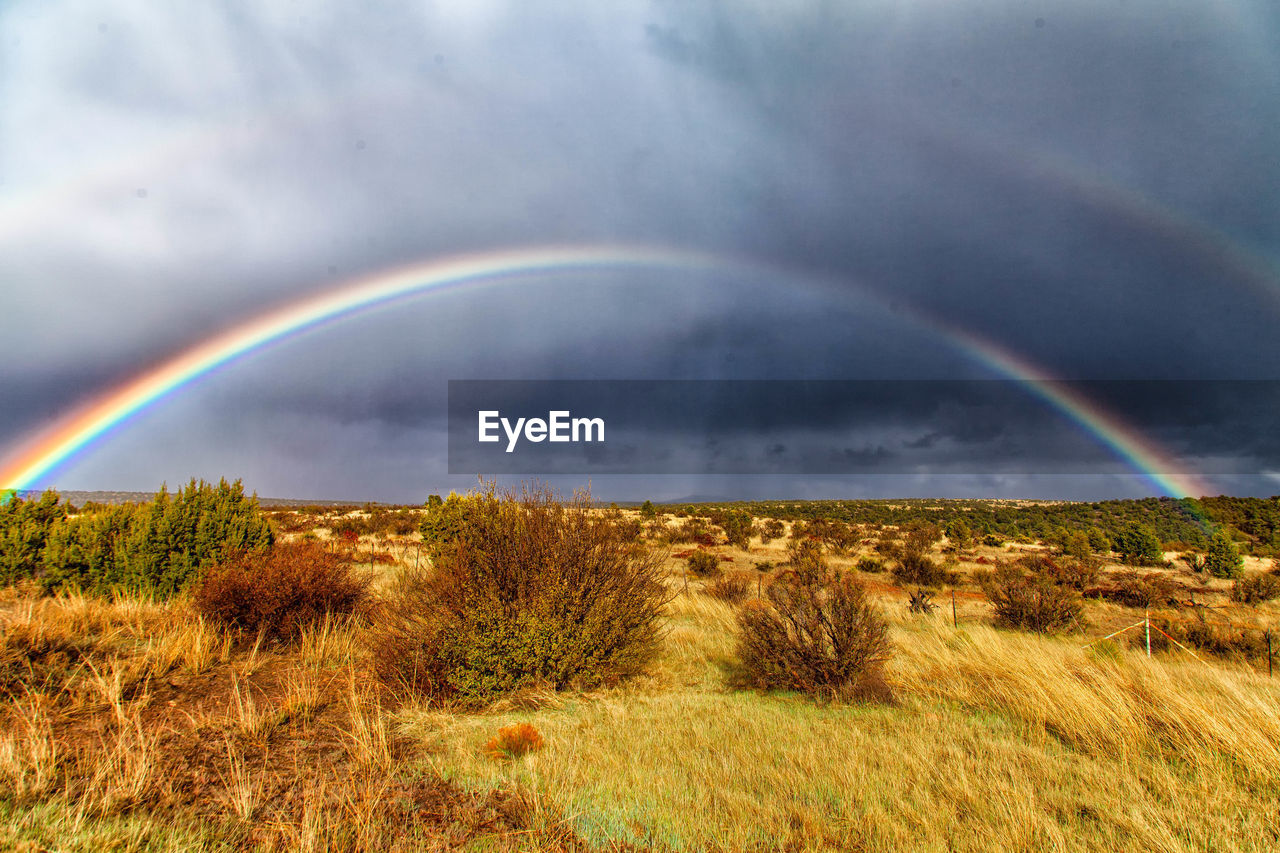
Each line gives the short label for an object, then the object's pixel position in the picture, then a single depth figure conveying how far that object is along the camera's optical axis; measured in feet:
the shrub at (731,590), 55.31
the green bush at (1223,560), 86.79
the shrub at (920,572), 82.03
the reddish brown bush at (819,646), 27.81
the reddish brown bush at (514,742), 19.08
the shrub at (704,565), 82.99
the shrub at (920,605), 54.75
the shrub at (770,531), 136.77
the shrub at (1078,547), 104.29
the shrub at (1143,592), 61.37
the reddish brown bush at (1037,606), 48.49
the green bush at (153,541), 40.29
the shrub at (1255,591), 66.95
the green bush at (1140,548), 101.96
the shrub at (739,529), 124.10
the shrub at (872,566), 91.35
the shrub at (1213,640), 41.09
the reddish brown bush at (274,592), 32.27
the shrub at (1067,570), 72.02
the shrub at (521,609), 25.36
